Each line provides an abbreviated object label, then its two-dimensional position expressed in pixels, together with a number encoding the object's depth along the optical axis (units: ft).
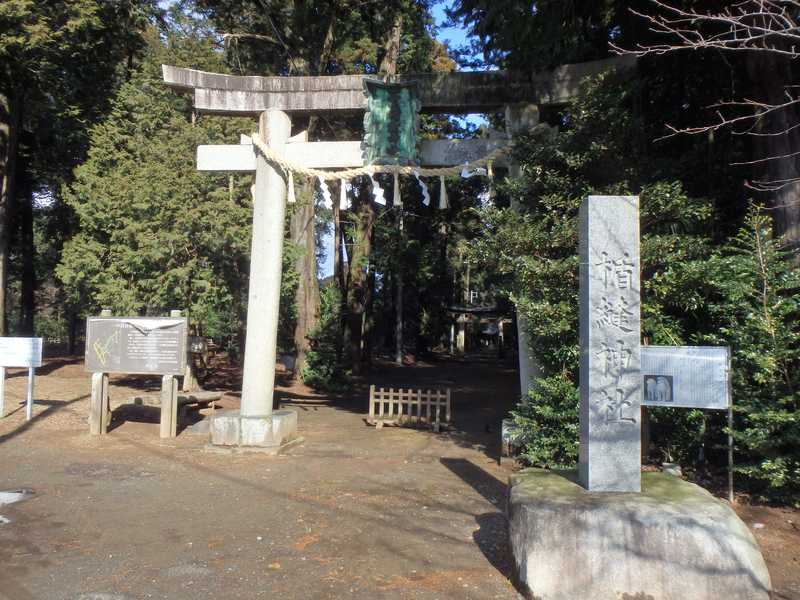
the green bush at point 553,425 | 26.50
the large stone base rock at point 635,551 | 14.42
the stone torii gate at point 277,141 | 33.63
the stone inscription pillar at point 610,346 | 17.35
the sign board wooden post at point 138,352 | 36.19
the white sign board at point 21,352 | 38.83
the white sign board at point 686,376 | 23.72
